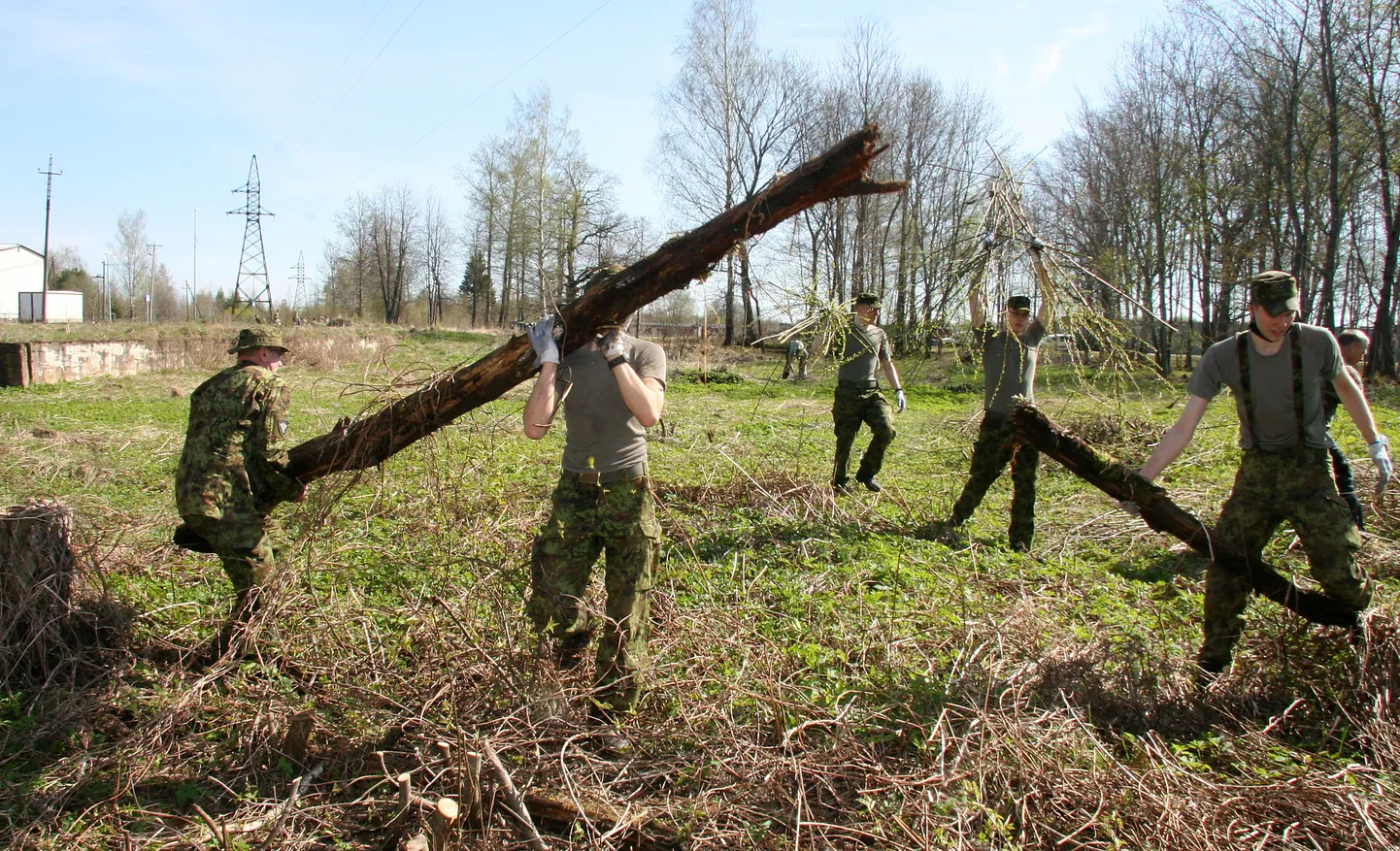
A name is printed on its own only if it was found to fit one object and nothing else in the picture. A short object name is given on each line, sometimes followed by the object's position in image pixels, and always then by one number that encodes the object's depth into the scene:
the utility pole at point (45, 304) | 38.00
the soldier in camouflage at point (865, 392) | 6.90
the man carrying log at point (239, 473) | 3.70
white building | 54.62
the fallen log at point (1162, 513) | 3.45
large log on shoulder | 3.20
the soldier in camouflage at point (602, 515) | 3.28
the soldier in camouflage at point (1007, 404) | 5.73
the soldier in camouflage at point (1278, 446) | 3.41
